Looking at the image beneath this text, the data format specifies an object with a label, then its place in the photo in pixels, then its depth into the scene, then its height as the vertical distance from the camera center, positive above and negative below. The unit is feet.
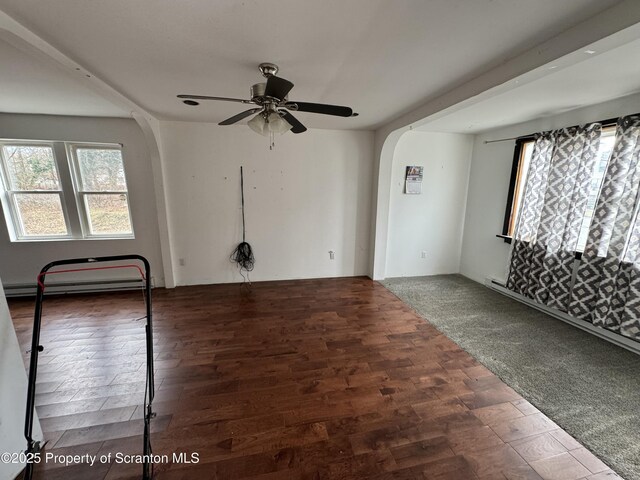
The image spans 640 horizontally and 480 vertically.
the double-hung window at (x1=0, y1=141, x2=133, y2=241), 10.98 -0.09
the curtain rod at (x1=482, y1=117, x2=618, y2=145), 8.34 +2.54
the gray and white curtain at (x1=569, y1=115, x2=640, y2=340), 7.69 -1.56
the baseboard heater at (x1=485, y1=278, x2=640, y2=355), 7.92 -4.53
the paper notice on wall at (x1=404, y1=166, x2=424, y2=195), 13.36 +0.75
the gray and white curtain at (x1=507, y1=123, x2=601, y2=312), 9.10 -0.62
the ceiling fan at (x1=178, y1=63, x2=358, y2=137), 5.12 +1.94
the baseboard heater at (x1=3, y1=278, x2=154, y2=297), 11.31 -4.47
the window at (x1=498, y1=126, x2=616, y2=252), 8.73 +0.69
